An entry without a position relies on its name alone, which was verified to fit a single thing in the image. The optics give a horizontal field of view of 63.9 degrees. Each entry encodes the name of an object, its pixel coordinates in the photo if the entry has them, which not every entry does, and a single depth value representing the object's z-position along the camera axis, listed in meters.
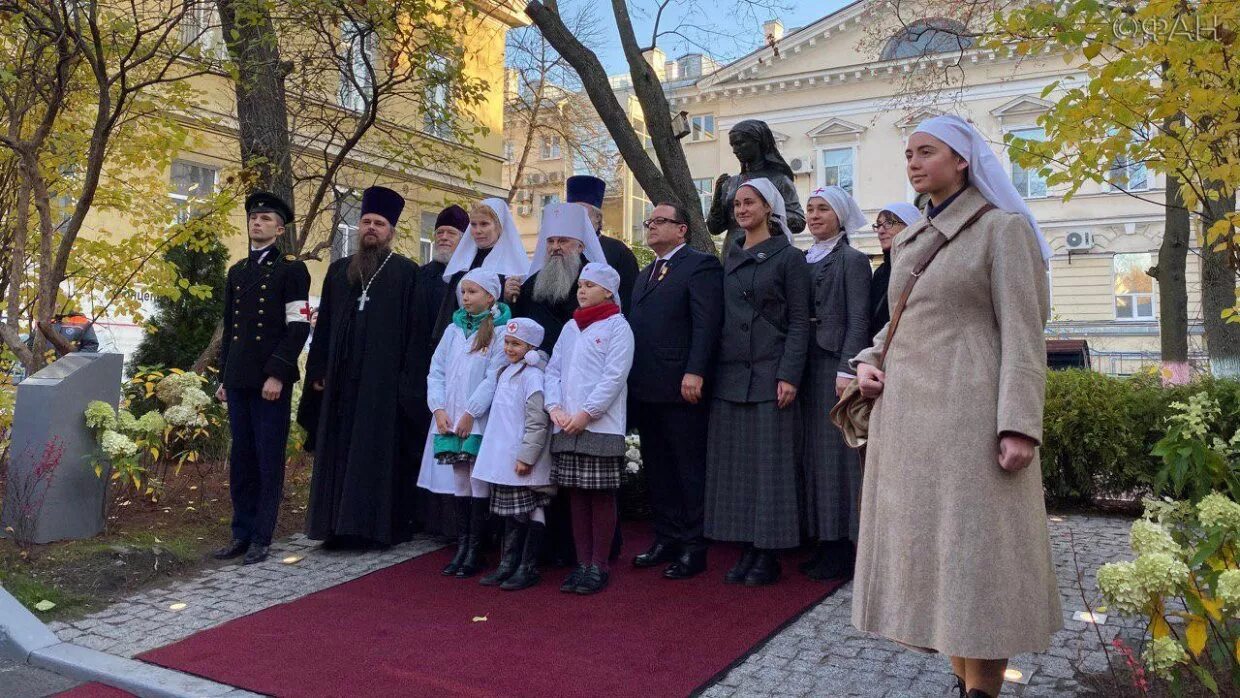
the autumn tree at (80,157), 6.50
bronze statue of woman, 6.83
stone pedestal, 5.93
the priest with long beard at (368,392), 6.33
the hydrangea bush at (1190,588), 3.21
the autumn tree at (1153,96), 5.60
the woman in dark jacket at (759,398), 5.43
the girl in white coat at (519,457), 5.40
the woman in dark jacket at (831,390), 5.44
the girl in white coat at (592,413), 5.32
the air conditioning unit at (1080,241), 32.12
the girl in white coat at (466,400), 5.69
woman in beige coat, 2.97
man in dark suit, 5.66
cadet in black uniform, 6.20
